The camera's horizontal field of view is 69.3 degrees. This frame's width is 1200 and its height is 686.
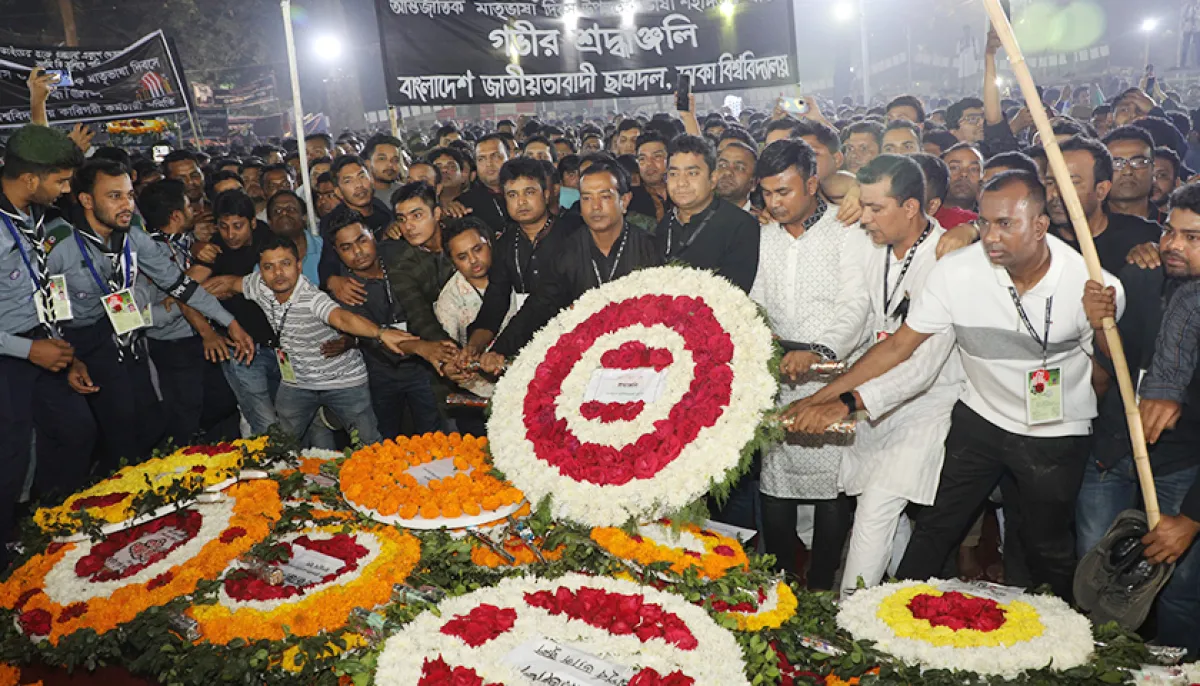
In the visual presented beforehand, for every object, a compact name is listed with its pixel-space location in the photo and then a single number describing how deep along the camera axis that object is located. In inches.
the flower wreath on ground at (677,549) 141.4
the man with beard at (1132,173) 205.3
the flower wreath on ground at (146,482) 171.8
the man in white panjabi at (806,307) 185.0
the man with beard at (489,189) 299.4
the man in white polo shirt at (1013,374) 150.6
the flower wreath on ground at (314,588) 134.0
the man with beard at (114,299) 231.3
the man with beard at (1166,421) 140.4
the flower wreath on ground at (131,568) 144.3
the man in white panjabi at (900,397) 167.5
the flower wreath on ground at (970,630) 112.6
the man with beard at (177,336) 261.6
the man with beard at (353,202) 261.3
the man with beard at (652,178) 283.1
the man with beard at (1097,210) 182.2
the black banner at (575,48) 329.7
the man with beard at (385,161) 330.3
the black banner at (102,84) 417.1
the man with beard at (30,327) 206.1
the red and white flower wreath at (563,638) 111.3
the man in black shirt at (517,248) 219.0
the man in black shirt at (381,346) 237.0
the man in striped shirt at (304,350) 229.1
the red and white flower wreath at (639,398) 141.9
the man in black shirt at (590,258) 193.5
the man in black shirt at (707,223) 195.9
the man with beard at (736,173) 232.8
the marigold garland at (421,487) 157.1
